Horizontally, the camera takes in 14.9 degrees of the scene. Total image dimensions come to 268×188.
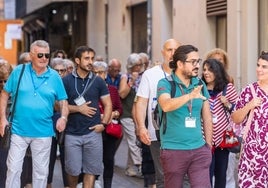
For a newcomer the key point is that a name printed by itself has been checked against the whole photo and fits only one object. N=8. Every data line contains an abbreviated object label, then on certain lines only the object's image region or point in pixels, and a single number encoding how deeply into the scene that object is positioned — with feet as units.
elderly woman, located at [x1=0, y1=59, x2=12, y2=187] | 38.96
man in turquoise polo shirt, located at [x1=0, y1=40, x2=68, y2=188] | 36.27
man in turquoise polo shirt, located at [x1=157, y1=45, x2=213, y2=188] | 31.51
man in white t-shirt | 37.97
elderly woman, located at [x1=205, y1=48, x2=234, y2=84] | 42.05
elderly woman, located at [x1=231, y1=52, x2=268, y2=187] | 32.35
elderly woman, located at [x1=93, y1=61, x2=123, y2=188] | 44.91
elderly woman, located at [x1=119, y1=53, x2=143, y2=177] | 51.98
